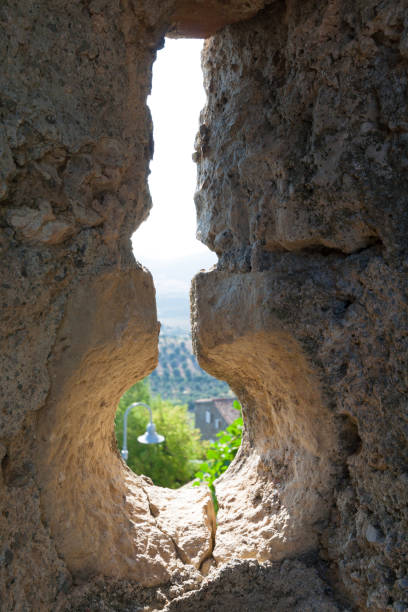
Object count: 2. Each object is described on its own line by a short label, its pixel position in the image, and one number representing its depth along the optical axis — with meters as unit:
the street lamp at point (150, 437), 5.39
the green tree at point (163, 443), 8.50
